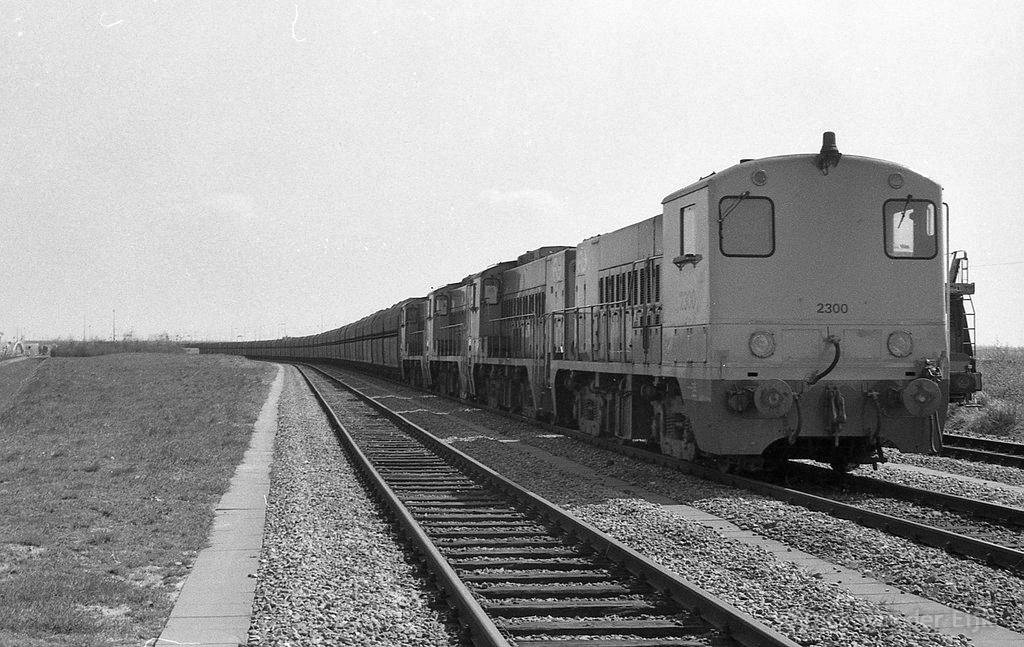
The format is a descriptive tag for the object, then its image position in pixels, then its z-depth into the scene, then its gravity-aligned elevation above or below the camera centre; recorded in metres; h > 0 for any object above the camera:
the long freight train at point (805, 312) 10.70 +0.65
